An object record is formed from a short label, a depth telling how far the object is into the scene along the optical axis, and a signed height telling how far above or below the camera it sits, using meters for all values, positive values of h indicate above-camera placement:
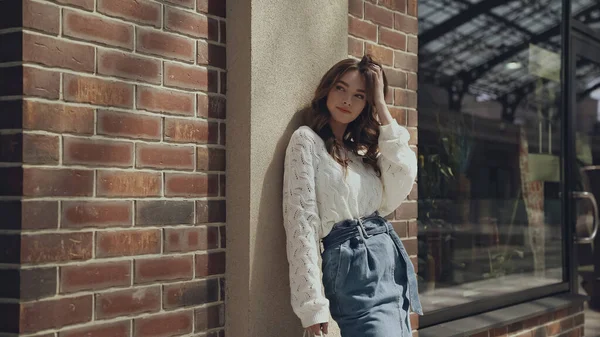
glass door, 6.25 +0.24
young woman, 2.98 -0.08
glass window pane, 4.80 +0.24
